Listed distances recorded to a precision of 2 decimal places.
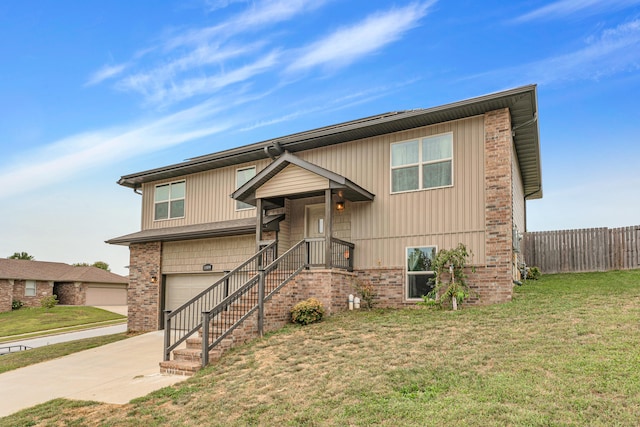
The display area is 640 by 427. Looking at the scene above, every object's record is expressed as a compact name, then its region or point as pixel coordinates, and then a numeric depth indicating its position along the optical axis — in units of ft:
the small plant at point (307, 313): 36.47
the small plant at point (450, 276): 37.06
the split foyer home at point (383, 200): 38.45
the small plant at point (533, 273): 53.67
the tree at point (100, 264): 227.12
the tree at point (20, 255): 201.92
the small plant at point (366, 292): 42.22
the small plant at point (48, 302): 115.55
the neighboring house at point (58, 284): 116.13
